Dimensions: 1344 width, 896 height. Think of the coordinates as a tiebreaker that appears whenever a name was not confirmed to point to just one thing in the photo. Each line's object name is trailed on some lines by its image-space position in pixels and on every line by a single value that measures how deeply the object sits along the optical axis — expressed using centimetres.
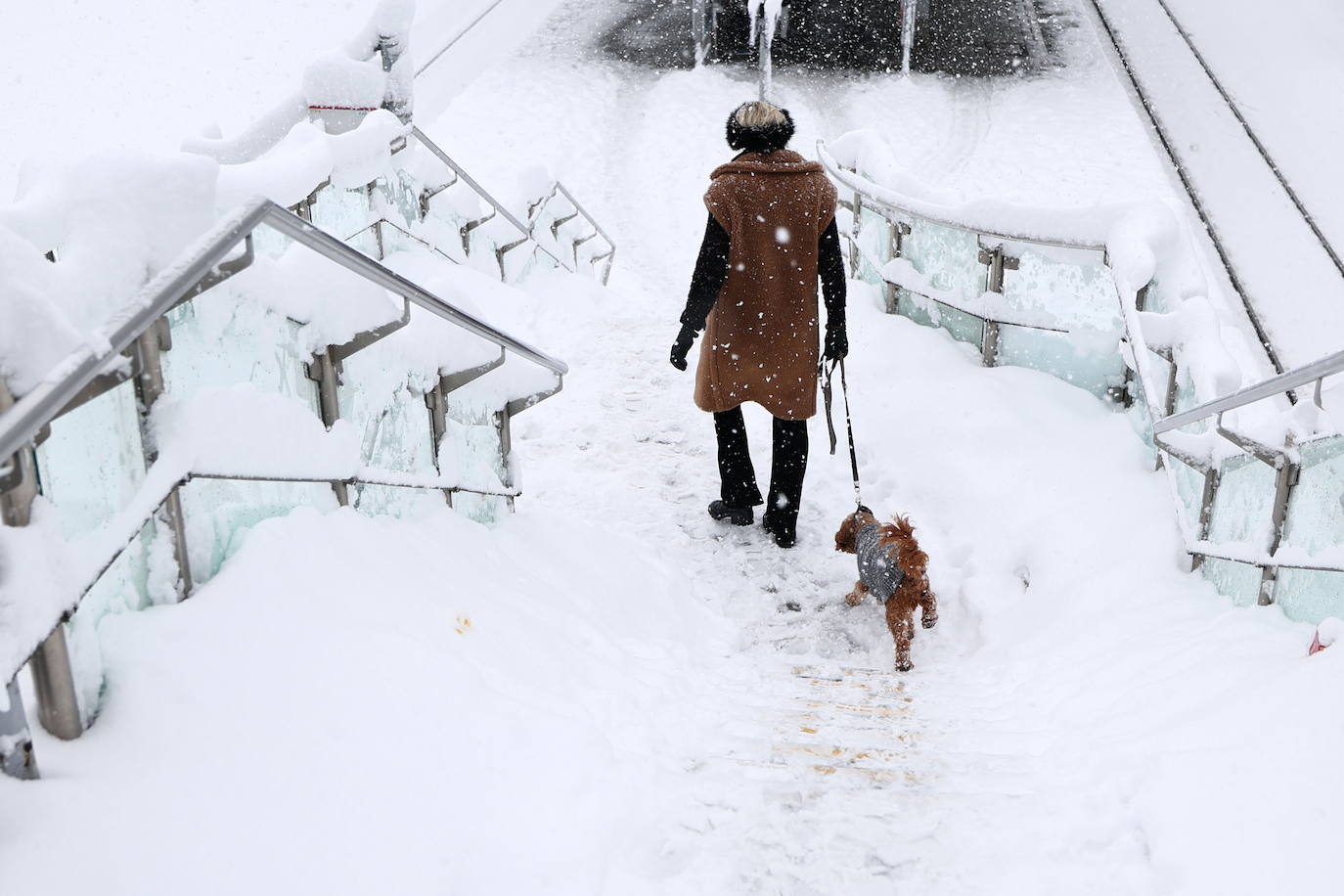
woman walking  427
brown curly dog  382
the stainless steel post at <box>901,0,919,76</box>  1708
